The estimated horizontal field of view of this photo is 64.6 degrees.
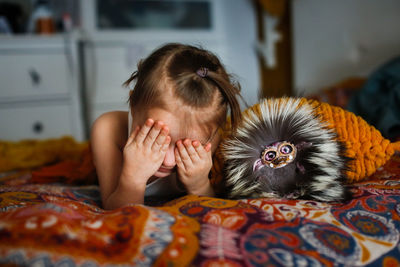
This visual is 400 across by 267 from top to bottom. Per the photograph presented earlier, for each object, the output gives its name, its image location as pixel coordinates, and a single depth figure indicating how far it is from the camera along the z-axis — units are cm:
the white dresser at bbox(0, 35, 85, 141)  167
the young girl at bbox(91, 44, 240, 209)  57
